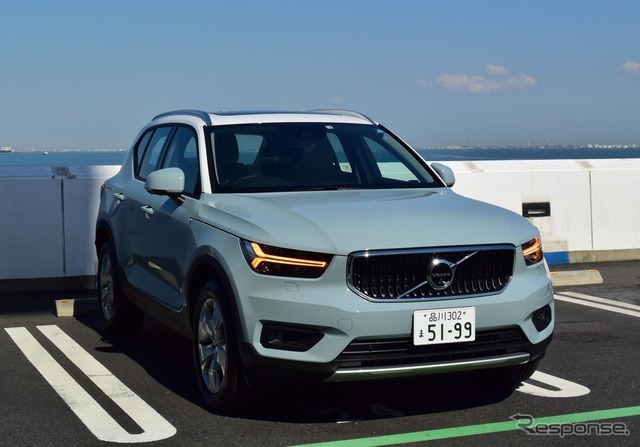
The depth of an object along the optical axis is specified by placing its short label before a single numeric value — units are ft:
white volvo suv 16.60
